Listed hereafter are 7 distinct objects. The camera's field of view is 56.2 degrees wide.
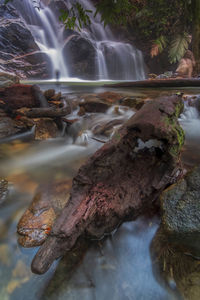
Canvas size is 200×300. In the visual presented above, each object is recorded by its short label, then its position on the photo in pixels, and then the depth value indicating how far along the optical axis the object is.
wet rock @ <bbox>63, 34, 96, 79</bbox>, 13.75
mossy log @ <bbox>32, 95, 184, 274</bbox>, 1.38
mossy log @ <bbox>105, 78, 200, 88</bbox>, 6.34
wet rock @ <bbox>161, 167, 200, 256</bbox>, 1.29
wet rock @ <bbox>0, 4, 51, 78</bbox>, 12.47
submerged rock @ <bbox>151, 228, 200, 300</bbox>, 1.19
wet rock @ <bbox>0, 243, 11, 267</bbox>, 1.45
